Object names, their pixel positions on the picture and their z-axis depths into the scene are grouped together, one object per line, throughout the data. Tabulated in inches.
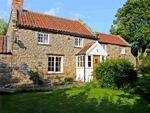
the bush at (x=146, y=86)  238.2
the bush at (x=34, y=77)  479.2
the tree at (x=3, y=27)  1243.8
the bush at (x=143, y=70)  293.8
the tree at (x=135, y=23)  1038.4
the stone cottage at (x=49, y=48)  484.4
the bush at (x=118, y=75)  339.9
